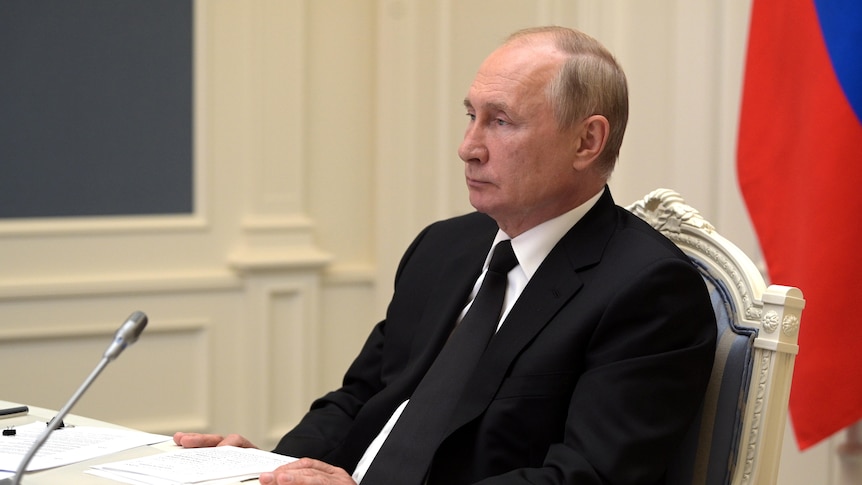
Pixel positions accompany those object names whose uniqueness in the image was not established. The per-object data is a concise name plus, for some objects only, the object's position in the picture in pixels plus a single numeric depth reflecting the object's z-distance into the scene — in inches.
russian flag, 164.2
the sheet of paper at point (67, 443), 142.1
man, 142.2
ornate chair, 143.8
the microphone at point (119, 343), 133.6
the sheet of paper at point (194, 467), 139.6
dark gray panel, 194.0
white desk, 139.9
